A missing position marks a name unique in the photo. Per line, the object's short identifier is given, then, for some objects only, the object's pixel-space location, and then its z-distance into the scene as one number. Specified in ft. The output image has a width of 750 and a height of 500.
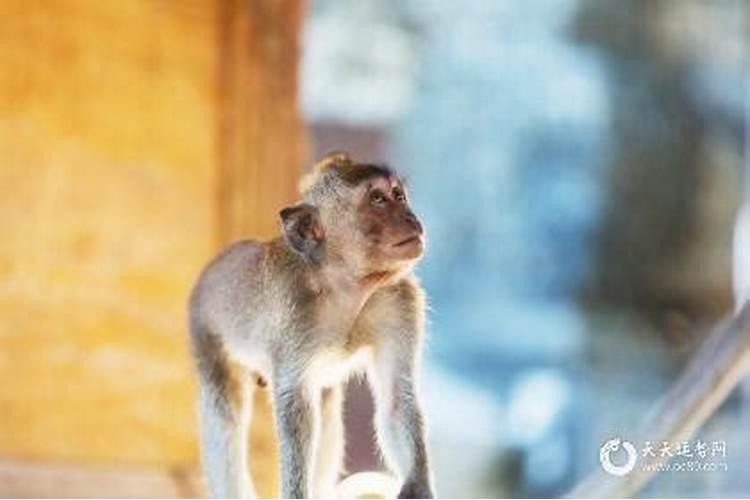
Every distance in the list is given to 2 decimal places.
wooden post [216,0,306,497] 19.97
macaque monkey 13.24
